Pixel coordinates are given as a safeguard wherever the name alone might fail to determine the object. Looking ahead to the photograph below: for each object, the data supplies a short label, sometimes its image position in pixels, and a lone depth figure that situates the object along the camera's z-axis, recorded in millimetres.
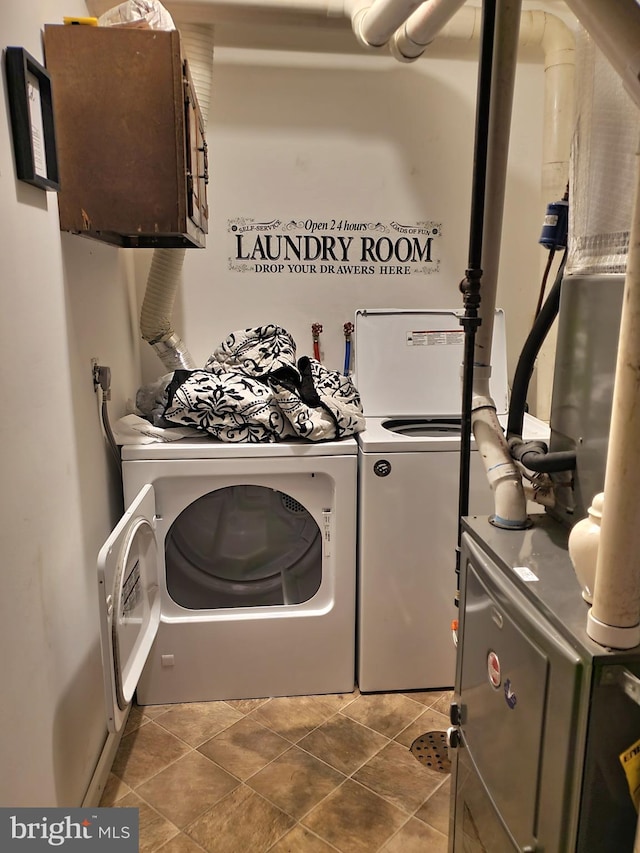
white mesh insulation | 889
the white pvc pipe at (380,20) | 1816
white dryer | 1902
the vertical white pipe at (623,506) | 720
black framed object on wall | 1173
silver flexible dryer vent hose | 2096
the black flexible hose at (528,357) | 1208
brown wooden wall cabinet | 1410
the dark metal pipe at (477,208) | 1227
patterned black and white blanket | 1907
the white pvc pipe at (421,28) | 1794
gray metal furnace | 796
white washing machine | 1930
